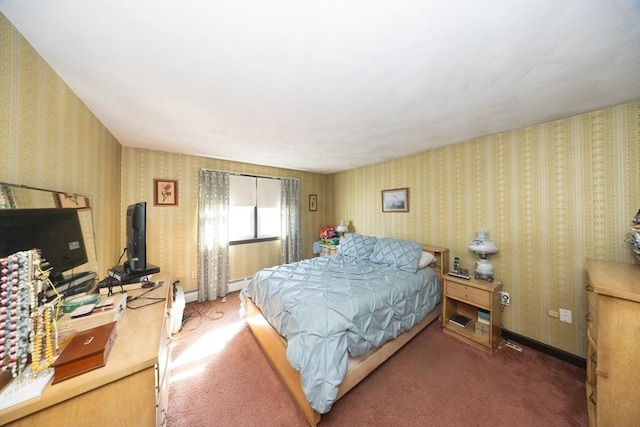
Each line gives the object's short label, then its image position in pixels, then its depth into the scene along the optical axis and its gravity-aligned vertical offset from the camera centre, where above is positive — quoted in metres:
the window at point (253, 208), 3.67 +0.10
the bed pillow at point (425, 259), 2.64 -0.63
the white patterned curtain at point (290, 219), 4.13 -0.12
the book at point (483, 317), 2.22 -1.16
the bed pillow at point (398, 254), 2.62 -0.57
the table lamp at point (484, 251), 2.26 -0.44
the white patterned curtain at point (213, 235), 3.27 -0.34
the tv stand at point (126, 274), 1.69 -0.51
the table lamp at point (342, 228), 4.14 -0.33
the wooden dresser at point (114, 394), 0.74 -0.72
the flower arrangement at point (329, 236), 4.12 -0.49
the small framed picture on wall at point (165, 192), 3.00 +0.33
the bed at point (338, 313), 1.44 -0.89
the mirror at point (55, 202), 0.99 +0.08
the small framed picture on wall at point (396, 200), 3.29 +0.20
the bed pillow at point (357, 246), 3.17 -0.54
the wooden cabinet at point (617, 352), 1.06 -0.76
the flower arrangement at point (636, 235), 1.42 -0.18
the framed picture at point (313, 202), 4.61 +0.24
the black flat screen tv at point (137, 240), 1.68 -0.21
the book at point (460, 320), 2.37 -1.29
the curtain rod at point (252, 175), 3.55 +0.71
